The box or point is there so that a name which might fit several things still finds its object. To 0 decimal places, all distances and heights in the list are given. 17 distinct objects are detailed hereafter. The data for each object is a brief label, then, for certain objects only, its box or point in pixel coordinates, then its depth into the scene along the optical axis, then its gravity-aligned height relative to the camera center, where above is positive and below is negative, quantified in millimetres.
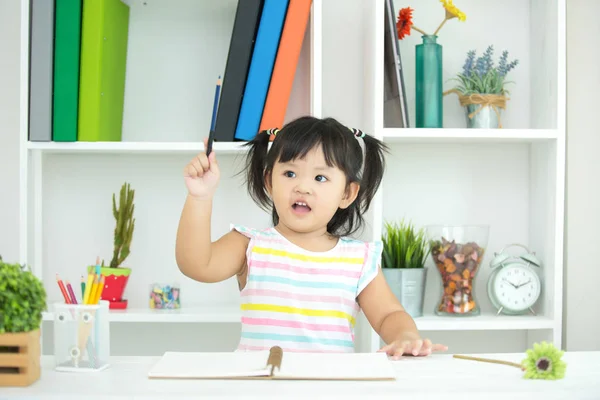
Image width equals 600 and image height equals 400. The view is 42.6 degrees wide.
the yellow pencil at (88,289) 1023 -137
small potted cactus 1969 -174
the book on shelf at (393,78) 1886 +271
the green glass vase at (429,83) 1964 +267
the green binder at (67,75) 1844 +266
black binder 1857 +303
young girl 1430 -139
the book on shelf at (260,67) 1856 +289
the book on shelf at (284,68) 1867 +289
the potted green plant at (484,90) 1990 +254
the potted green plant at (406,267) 1910 -202
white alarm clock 1961 -244
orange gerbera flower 1995 +431
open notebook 904 -222
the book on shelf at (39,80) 1837 +252
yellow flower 1979 +454
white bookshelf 2119 +51
